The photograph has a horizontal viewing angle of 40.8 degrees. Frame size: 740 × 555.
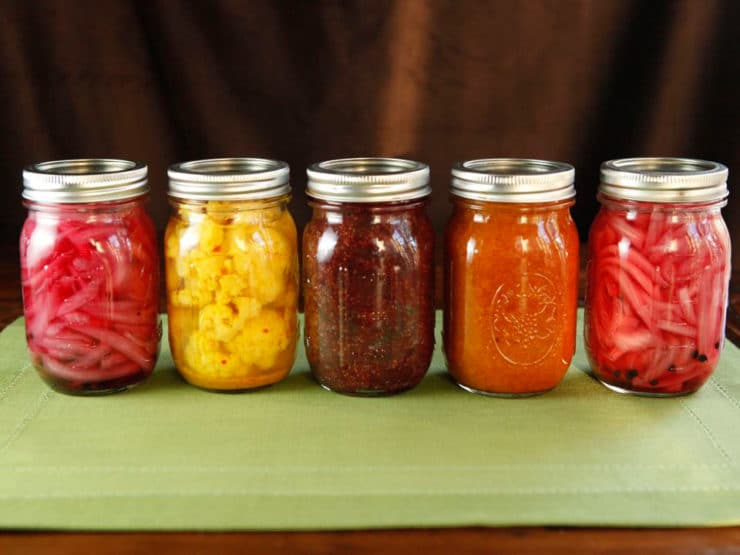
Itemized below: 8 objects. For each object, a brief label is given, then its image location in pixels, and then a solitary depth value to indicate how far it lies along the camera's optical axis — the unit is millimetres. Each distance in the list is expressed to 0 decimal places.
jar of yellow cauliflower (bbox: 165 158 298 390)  1045
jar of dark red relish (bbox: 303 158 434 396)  1035
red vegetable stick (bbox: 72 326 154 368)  1062
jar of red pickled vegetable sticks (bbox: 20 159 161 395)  1038
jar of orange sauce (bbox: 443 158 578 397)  1027
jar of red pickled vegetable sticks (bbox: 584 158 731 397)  1033
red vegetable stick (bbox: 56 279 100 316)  1048
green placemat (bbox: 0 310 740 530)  832
